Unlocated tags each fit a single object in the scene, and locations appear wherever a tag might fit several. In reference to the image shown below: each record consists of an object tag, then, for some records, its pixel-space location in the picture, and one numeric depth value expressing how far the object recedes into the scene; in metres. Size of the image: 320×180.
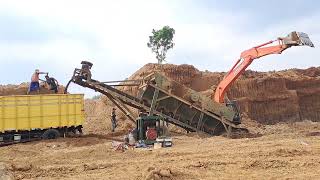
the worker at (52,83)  14.41
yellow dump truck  12.55
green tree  28.31
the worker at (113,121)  14.95
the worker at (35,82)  14.10
